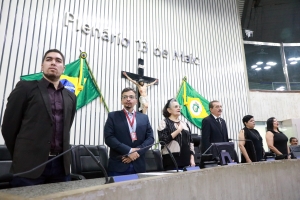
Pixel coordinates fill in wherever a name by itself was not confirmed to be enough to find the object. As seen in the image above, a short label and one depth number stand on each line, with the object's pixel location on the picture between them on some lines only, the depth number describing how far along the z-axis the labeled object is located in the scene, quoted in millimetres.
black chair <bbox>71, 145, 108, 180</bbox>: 2448
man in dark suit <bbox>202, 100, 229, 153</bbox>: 2322
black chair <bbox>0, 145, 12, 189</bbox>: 1887
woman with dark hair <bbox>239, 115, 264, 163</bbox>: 2673
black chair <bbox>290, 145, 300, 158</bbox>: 2465
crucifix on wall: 4004
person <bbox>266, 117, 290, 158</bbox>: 3053
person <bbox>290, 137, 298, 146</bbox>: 5234
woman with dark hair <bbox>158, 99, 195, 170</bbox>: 1983
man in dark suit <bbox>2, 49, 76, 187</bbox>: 1178
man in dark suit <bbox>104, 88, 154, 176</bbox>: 1714
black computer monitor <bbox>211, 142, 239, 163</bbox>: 1807
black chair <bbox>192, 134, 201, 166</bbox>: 3681
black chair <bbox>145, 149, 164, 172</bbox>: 3184
